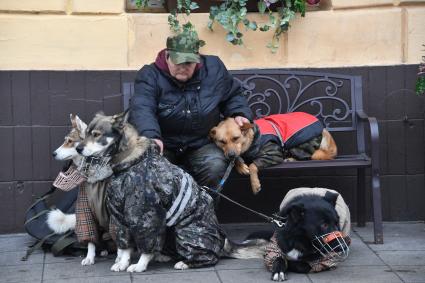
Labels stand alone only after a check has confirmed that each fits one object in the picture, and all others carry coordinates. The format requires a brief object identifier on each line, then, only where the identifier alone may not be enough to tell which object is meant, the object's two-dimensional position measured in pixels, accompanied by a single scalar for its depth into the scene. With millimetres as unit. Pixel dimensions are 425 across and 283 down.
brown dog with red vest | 11307
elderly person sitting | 10948
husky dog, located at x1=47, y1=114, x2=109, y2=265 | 10456
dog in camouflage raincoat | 9824
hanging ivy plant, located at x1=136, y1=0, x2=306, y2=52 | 12262
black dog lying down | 9367
